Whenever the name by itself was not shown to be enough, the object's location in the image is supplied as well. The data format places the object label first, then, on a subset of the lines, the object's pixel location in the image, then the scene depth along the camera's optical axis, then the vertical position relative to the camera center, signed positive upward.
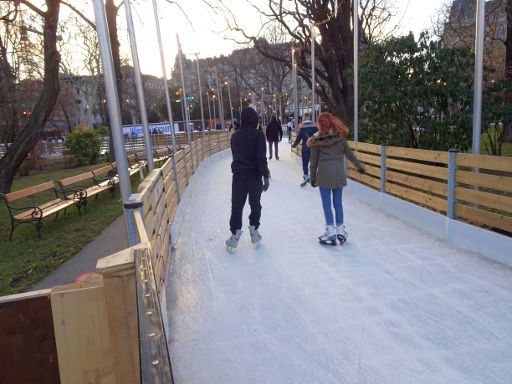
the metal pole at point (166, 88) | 7.93 +0.67
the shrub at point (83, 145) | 23.09 -1.00
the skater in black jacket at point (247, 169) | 4.80 -0.58
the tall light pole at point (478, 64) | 4.87 +0.43
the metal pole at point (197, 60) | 22.32 +3.02
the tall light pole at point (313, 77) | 13.04 +1.11
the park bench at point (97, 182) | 9.31 -1.44
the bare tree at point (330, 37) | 15.56 +2.85
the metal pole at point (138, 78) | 4.69 +0.50
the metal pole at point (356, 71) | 8.39 +0.74
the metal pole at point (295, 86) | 16.75 +1.03
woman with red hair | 5.04 -0.54
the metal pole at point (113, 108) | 2.96 +0.11
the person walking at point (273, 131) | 14.22 -0.53
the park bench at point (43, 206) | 7.32 -1.45
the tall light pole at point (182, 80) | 14.85 +1.39
